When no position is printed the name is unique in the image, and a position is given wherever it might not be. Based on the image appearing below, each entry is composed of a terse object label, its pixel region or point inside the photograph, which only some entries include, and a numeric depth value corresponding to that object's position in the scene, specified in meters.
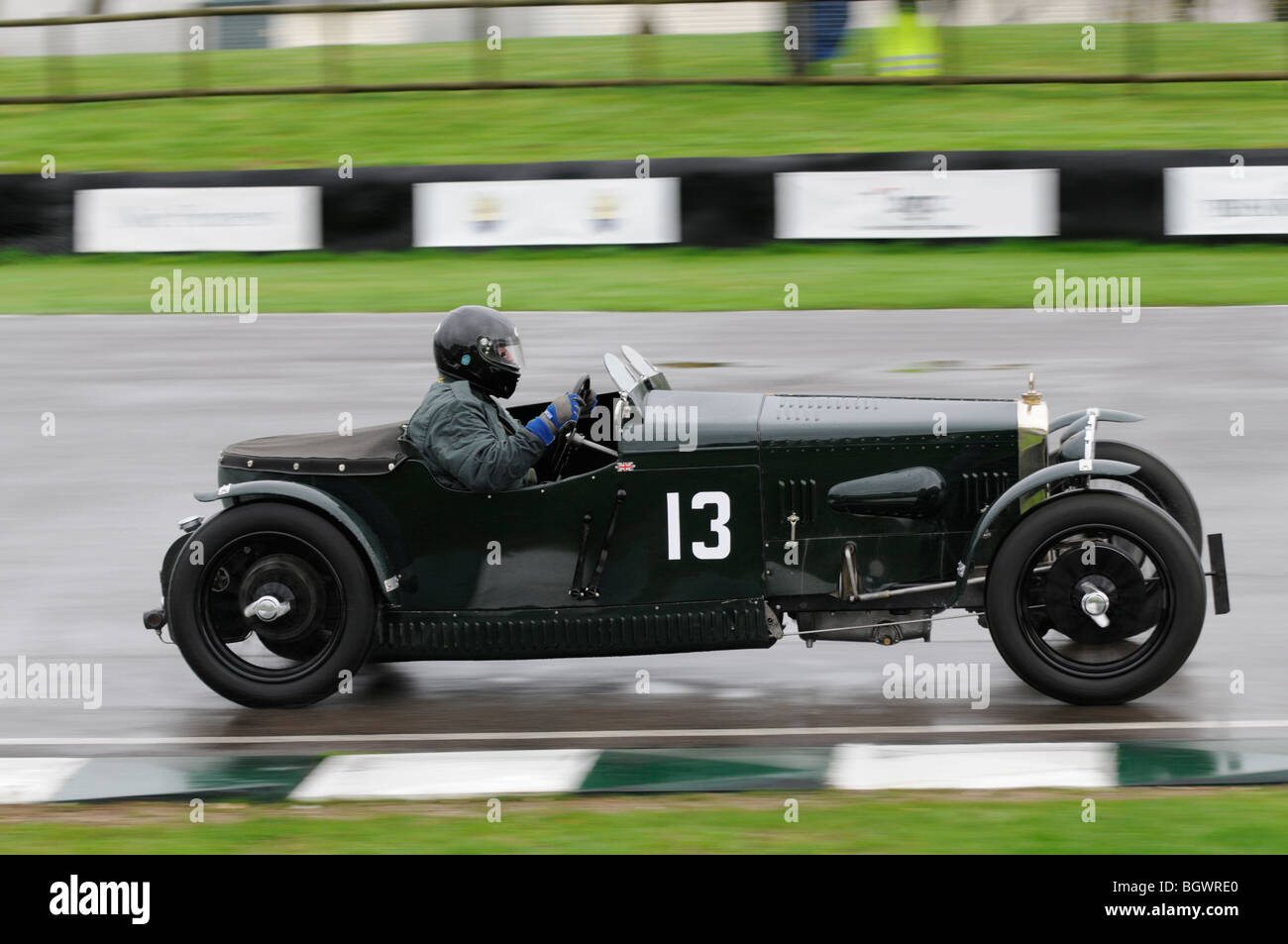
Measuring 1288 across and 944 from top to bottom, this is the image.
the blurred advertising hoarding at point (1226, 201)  16.05
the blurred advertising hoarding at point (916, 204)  16.61
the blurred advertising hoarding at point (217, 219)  17.77
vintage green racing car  6.51
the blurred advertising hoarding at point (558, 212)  17.20
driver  6.61
